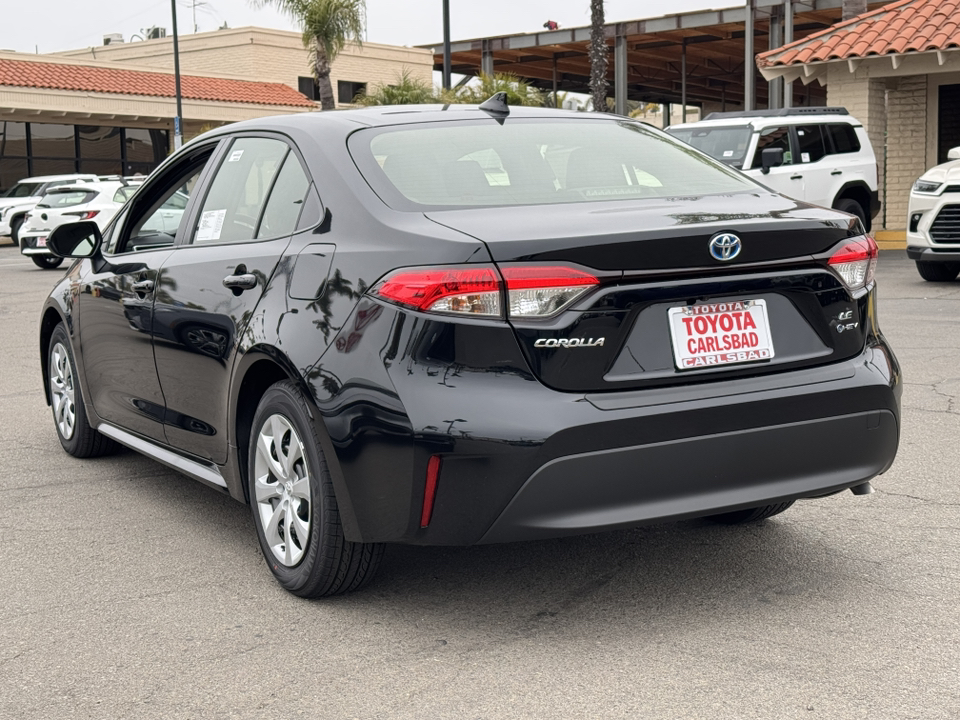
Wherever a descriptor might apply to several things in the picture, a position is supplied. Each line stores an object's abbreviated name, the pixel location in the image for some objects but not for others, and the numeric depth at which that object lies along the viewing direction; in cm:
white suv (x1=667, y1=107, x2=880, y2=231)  1728
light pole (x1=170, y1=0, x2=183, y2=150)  3816
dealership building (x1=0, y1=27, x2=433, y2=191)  3788
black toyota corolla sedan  345
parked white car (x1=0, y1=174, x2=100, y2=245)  2945
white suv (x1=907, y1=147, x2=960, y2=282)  1304
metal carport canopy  3225
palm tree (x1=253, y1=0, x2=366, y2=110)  3434
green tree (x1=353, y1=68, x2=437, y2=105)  3438
